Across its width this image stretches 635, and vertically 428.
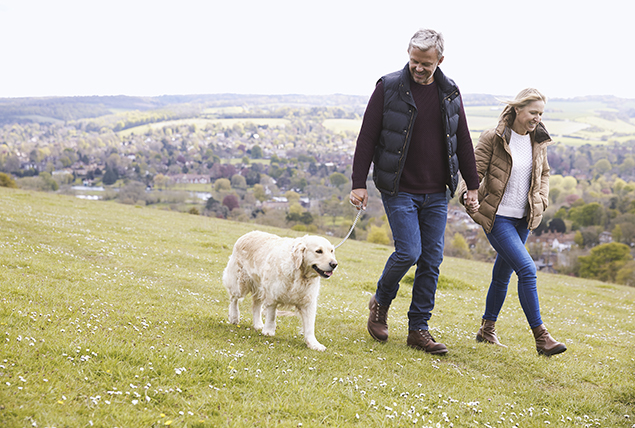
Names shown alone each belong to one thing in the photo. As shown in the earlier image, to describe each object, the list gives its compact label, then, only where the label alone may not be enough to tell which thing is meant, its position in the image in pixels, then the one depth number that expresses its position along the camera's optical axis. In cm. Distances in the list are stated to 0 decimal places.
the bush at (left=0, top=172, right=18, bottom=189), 4315
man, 611
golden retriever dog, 611
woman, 658
